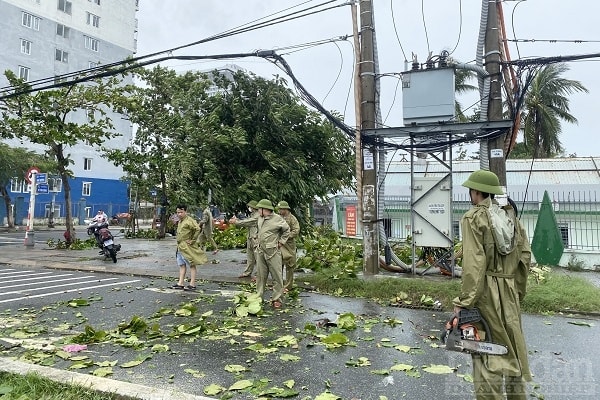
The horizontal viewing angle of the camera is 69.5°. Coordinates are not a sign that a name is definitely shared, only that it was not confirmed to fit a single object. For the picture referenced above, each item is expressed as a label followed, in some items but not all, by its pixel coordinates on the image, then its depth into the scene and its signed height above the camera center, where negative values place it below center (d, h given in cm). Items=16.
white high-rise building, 3672 +1631
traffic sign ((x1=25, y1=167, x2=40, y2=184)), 1843 +220
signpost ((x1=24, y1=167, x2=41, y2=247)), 1784 +144
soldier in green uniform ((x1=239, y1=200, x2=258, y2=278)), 1061 -72
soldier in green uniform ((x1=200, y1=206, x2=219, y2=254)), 1079 -1
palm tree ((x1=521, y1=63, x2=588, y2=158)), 2630 +744
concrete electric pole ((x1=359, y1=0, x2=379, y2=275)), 949 +171
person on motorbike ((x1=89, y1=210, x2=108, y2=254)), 1463 +2
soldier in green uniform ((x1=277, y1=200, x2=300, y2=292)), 884 -44
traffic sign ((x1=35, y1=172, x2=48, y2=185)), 1855 +198
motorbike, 1393 -50
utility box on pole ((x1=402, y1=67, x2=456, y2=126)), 904 +279
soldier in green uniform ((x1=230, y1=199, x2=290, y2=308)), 774 -36
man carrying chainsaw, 326 -52
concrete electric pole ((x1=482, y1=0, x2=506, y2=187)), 881 +308
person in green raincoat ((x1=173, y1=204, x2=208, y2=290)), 902 -35
